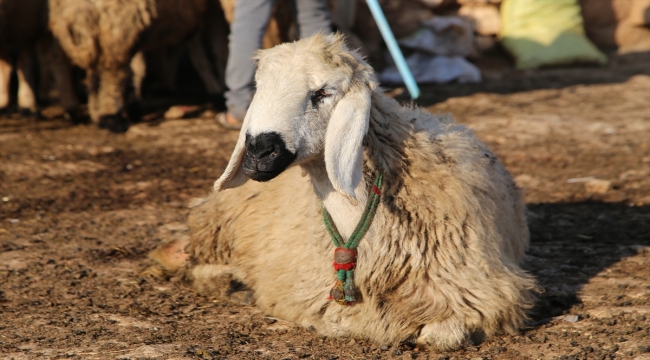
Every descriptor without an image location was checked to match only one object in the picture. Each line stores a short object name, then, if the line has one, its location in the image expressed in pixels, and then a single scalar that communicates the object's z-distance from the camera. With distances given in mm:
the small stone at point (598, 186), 10375
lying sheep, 5664
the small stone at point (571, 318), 6491
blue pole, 11608
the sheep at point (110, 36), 13547
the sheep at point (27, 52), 13437
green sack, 19453
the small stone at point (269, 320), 6734
